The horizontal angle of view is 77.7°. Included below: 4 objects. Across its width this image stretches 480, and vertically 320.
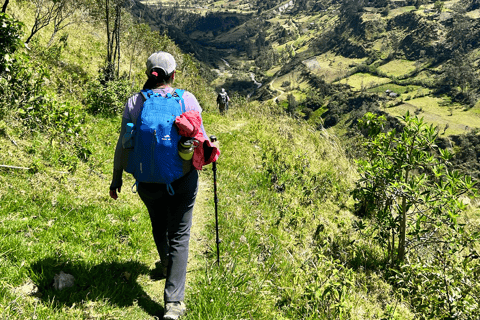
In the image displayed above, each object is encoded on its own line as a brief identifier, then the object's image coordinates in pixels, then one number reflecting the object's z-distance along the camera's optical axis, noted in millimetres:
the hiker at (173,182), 3178
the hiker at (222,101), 16828
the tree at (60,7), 11602
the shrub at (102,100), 10781
